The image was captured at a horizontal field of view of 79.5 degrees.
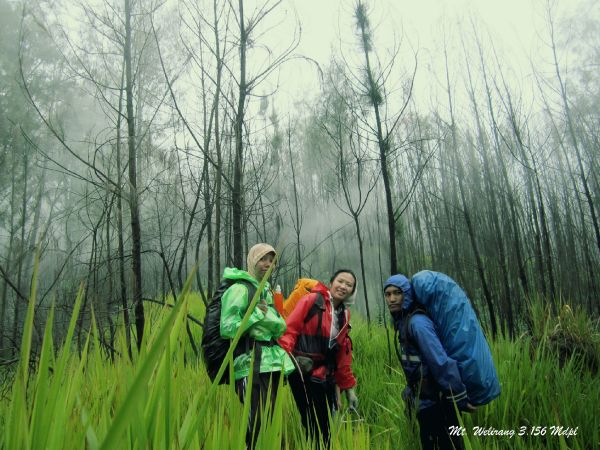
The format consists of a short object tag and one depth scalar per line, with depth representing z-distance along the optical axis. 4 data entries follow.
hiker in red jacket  2.55
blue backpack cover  2.00
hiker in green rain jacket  1.97
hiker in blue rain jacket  1.96
